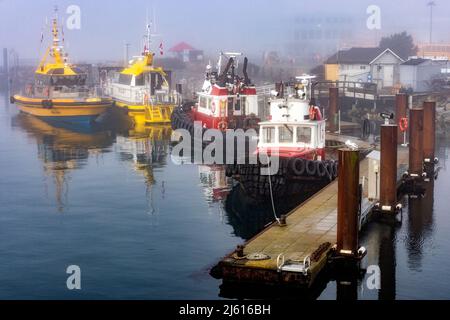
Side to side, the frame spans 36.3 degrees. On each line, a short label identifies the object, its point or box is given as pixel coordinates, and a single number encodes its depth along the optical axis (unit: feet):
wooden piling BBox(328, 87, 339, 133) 138.51
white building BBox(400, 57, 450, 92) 206.90
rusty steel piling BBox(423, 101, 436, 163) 106.22
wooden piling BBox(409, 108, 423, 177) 97.86
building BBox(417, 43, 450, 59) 315.62
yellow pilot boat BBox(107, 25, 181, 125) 175.16
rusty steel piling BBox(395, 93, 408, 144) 124.88
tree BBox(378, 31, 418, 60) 315.78
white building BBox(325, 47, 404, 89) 219.41
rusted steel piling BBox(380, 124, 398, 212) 75.00
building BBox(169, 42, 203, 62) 406.13
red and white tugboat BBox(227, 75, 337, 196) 83.92
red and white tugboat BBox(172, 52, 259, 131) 122.01
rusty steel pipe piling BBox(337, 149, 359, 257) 56.39
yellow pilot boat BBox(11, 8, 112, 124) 181.78
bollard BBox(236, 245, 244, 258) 55.88
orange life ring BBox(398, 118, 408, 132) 103.38
